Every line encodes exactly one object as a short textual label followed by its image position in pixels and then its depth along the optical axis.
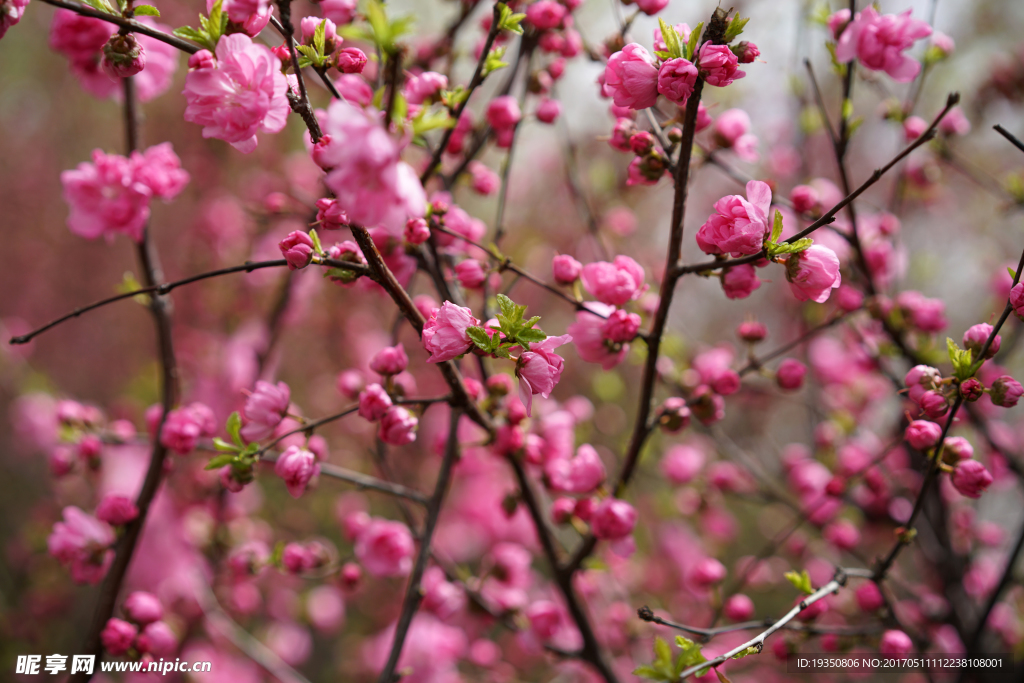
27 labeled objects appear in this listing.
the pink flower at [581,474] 0.71
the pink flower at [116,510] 0.72
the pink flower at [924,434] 0.67
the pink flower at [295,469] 0.67
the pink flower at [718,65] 0.63
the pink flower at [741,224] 0.63
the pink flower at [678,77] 0.63
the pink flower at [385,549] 0.75
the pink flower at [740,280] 0.66
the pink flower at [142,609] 0.73
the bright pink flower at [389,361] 0.68
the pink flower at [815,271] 0.63
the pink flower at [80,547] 0.72
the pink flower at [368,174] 0.58
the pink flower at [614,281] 0.67
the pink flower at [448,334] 0.62
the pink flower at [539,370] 0.63
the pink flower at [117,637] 0.71
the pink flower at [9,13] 0.64
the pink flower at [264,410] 0.68
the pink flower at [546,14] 0.71
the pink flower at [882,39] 0.68
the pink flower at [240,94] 0.62
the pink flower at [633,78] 0.64
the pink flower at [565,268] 0.68
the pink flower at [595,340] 0.67
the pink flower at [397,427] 0.66
